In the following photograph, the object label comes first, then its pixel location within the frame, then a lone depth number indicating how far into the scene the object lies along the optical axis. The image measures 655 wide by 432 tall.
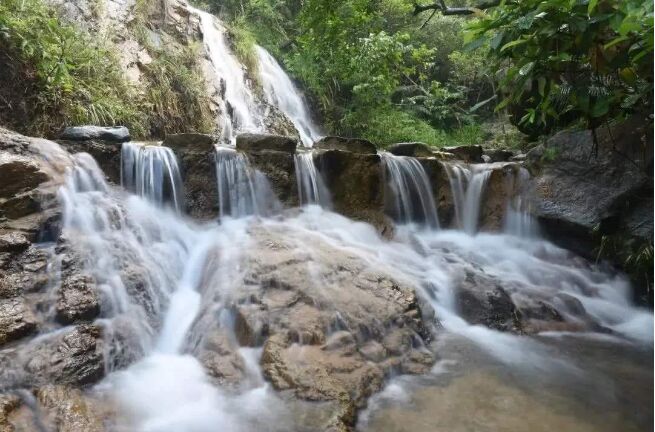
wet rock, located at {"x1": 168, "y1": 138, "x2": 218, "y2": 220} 6.19
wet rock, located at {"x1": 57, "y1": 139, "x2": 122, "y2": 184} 5.57
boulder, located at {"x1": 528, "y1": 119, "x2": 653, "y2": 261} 5.70
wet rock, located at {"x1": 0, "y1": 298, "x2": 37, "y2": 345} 3.18
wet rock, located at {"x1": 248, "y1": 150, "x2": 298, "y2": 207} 6.70
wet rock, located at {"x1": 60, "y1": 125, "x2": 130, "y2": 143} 5.71
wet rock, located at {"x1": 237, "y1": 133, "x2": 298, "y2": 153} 6.85
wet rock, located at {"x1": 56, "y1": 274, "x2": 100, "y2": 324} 3.48
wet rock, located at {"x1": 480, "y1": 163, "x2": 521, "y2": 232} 7.32
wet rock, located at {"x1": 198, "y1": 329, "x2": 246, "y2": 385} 3.29
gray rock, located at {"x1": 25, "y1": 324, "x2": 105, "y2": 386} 3.02
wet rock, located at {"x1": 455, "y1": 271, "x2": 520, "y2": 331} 4.52
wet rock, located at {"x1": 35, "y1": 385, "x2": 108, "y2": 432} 2.63
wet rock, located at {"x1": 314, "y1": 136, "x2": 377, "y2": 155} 7.58
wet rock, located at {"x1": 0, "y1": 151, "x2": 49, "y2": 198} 4.28
